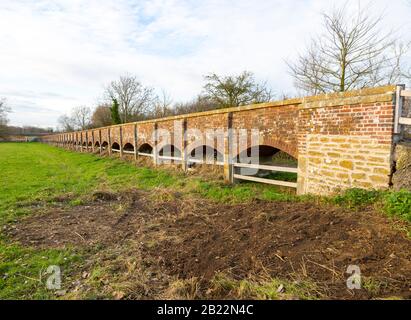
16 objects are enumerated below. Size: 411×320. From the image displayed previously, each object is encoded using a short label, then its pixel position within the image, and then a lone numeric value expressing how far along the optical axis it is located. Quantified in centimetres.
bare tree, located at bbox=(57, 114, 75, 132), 7838
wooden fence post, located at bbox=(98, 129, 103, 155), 2418
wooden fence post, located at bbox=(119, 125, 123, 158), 1831
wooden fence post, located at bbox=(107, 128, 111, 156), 2095
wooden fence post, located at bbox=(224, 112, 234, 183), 868
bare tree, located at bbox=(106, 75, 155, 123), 3775
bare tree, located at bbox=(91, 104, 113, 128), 4003
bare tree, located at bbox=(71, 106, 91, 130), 7656
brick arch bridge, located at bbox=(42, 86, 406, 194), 483
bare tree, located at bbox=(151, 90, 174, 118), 3461
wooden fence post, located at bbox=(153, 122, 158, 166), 1355
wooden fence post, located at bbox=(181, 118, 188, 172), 1122
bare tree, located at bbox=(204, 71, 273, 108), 1983
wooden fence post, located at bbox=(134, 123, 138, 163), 1596
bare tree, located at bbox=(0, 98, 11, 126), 6072
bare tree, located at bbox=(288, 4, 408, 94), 1213
